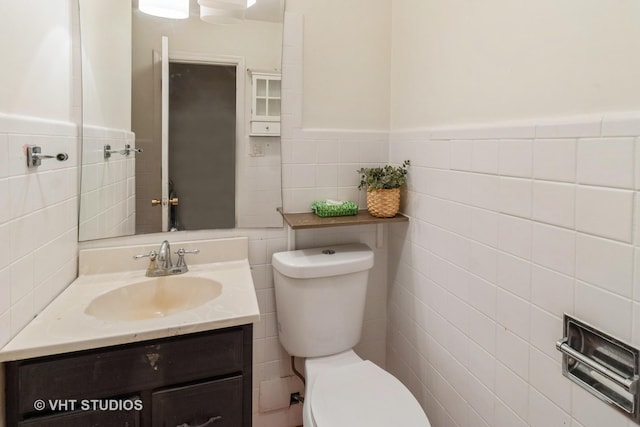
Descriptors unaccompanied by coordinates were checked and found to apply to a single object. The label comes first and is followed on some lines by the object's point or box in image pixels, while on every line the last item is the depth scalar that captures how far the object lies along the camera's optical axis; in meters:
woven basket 1.56
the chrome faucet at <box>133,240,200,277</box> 1.38
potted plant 1.56
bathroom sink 1.28
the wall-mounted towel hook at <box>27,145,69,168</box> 0.98
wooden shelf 1.45
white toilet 1.30
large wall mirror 1.39
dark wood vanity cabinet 0.93
